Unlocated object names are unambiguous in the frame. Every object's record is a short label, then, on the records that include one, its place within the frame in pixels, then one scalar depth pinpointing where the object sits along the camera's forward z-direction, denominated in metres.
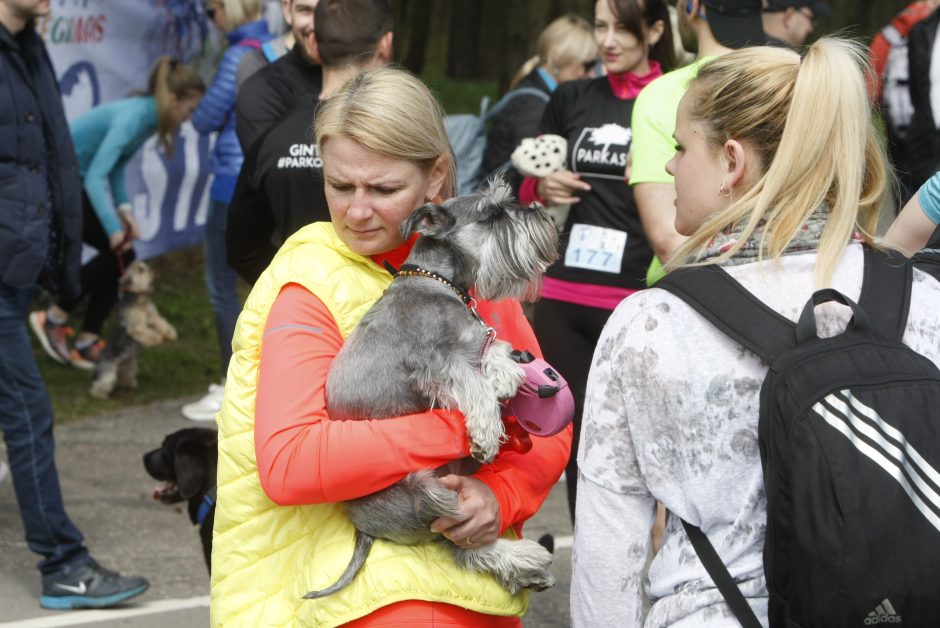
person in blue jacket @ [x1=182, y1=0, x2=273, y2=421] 7.14
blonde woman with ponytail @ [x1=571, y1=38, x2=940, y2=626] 2.04
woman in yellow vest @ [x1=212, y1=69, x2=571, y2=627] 2.38
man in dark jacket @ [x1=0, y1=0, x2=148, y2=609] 4.88
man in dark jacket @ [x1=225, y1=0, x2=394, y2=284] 4.14
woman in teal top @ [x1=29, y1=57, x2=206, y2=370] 7.86
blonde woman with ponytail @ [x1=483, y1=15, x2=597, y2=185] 7.02
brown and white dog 8.00
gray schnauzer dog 2.46
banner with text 7.94
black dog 4.46
